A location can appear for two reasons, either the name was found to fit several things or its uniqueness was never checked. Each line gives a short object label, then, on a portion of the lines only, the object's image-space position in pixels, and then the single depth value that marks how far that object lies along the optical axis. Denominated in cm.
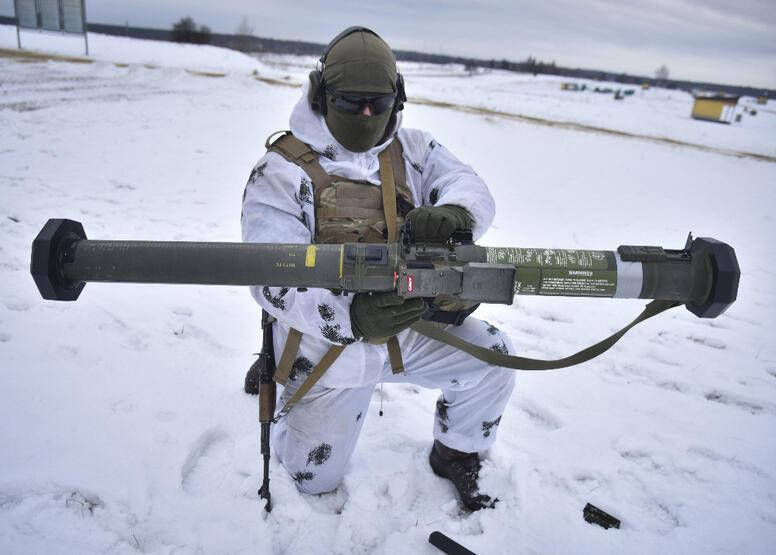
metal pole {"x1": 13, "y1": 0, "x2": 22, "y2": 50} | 1788
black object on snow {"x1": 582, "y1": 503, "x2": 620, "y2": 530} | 230
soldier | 217
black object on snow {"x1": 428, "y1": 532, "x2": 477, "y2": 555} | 210
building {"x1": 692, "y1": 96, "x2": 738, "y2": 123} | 2814
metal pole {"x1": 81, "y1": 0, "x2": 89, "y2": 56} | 1847
